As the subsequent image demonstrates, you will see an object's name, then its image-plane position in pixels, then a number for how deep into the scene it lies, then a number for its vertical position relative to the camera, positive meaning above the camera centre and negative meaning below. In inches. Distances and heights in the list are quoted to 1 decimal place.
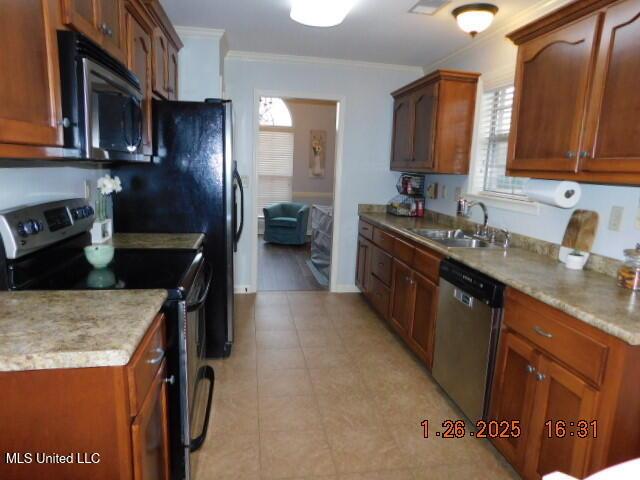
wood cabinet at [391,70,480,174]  131.3 +18.3
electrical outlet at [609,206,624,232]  81.9 -6.4
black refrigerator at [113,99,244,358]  106.3 -3.8
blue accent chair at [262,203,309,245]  279.4 -37.0
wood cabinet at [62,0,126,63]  52.4 +20.4
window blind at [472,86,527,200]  121.2 +9.6
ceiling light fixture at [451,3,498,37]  103.5 +40.1
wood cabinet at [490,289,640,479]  55.6 -31.1
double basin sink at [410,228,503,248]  120.0 -18.0
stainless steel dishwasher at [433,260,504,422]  80.0 -32.4
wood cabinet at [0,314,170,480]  39.8 -25.1
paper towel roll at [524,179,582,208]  88.1 -2.1
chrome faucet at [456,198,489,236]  122.3 -9.5
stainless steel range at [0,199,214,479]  59.7 -17.7
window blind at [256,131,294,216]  312.5 +2.8
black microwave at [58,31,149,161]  50.6 +8.4
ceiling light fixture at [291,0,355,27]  98.3 +38.3
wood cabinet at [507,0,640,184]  65.9 +15.7
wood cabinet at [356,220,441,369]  108.1 -32.9
